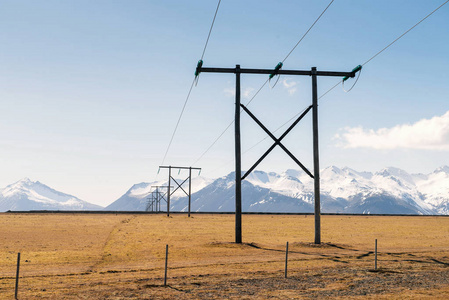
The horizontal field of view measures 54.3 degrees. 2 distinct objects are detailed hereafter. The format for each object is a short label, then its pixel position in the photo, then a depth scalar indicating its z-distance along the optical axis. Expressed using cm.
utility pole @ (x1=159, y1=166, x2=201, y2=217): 7746
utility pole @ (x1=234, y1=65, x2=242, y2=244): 3084
